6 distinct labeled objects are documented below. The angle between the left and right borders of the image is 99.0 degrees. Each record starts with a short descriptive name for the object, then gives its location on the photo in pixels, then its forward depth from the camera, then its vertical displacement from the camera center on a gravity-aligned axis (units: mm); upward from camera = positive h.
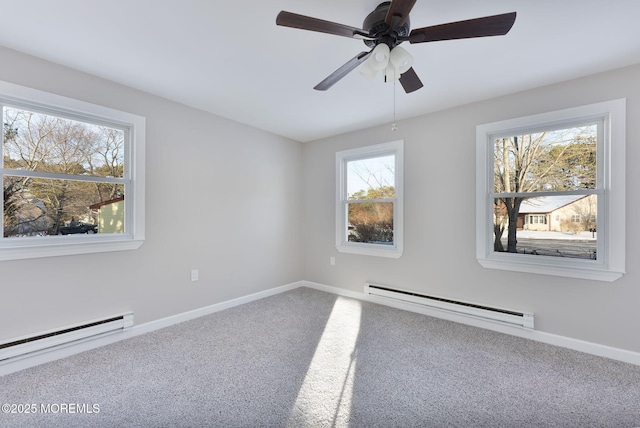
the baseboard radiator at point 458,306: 2590 -974
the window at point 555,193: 2252 +212
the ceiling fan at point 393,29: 1299 +947
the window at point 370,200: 3480 +201
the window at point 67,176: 2076 +318
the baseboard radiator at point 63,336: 1982 -972
